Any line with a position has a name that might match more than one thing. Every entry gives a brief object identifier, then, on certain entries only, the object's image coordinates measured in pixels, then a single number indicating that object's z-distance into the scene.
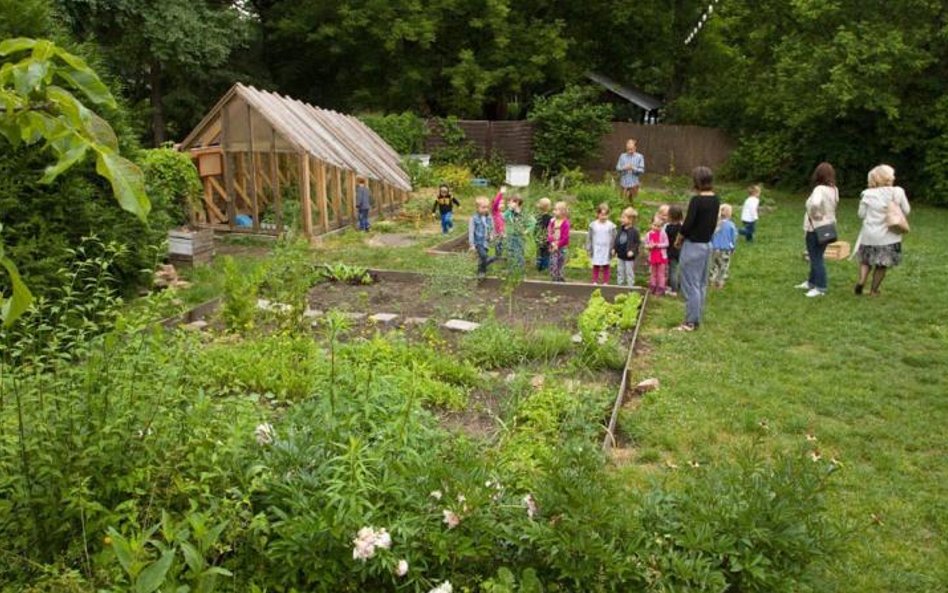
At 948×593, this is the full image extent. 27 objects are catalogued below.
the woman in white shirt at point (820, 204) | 9.02
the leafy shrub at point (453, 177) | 19.59
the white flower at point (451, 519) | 2.75
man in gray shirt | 14.88
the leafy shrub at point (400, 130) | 21.70
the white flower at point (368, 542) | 2.59
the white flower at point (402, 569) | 2.62
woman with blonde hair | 8.77
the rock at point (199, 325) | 7.47
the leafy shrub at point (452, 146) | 22.89
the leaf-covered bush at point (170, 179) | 9.86
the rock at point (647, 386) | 6.38
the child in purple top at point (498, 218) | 10.13
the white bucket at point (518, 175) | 21.17
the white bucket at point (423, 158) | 20.60
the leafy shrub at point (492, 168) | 22.42
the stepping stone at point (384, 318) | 7.88
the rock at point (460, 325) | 7.73
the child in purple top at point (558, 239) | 9.88
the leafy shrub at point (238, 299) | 7.29
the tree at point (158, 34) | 19.47
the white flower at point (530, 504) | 2.91
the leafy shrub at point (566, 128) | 23.75
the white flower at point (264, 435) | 3.18
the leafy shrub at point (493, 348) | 6.82
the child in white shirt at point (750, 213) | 13.08
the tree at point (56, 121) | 1.21
